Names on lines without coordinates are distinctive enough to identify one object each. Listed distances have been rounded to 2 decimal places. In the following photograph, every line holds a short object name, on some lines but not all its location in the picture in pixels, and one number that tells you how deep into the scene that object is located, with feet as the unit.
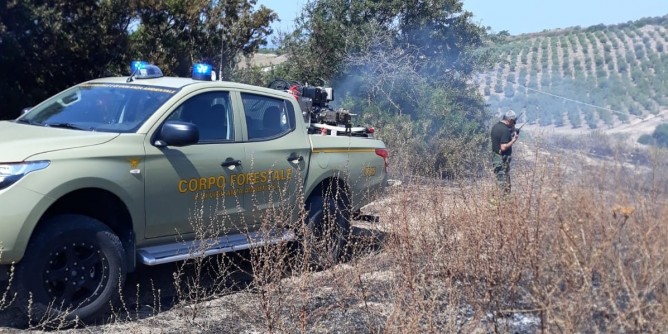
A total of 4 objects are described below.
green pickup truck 14.64
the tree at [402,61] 46.24
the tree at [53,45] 31.48
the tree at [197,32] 39.55
